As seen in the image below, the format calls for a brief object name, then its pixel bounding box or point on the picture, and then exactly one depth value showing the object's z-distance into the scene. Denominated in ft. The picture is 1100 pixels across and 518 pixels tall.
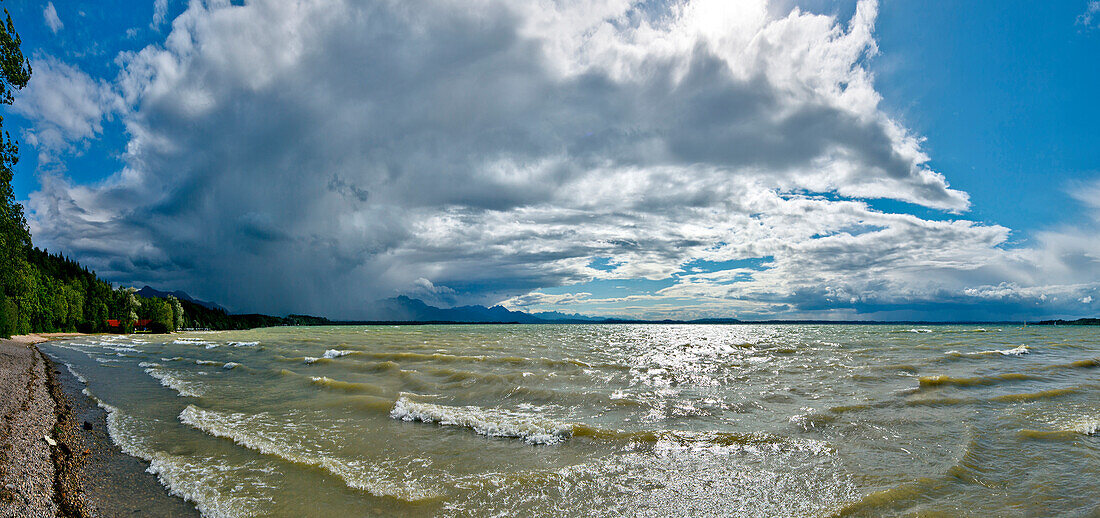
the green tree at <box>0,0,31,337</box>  72.95
